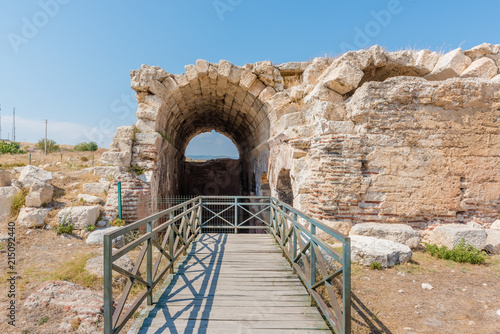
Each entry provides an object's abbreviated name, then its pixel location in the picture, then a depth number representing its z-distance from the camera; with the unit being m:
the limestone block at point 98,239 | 6.19
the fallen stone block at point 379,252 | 4.75
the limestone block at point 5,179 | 7.17
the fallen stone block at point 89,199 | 7.30
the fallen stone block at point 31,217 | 6.44
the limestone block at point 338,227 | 5.95
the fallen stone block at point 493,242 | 5.48
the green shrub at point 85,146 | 31.27
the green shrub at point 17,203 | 6.73
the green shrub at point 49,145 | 26.92
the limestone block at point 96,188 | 7.68
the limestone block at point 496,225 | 6.07
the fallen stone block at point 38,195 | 6.83
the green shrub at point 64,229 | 6.37
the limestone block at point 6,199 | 6.62
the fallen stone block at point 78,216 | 6.57
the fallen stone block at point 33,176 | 7.33
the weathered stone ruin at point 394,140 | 6.12
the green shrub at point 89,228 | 6.61
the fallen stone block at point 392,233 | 5.66
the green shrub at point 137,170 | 8.12
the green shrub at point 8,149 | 21.39
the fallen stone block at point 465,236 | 5.48
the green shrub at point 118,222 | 7.09
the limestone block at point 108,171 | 7.76
